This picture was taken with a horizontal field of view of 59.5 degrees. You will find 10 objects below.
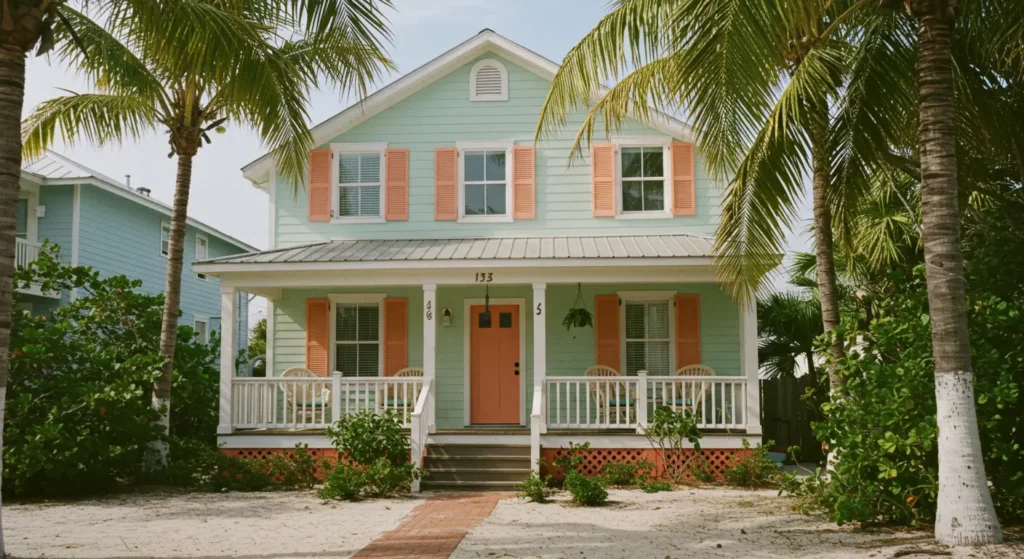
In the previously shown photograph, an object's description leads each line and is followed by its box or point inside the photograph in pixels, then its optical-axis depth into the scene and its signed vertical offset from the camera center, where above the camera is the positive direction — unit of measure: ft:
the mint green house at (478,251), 43.98 +5.66
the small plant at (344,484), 35.04 -4.60
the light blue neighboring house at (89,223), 61.05 +10.41
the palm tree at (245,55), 24.80 +9.37
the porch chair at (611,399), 40.98 -1.63
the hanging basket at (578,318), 46.09 +2.46
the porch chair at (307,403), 41.88 -1.72
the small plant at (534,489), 34.65 -4.76
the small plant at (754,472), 39.19 -4.64
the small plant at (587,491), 32.96 -4.58
